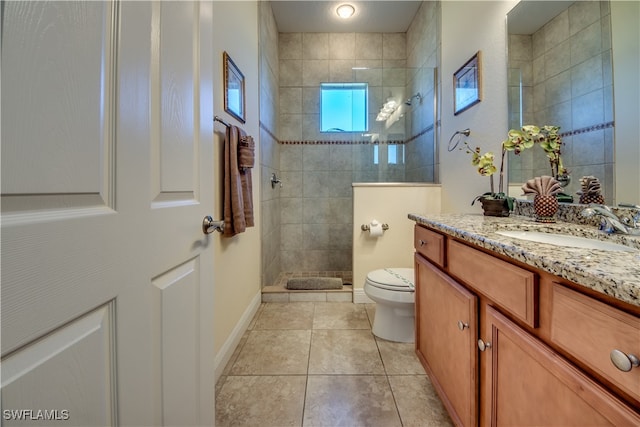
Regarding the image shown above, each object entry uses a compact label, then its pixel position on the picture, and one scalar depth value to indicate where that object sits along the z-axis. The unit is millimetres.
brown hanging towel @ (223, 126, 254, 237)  1519
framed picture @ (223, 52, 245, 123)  1541
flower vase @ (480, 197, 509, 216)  1416
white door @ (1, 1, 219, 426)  337
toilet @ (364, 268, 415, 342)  1669
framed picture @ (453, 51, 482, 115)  1810
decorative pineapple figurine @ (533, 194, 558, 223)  1128
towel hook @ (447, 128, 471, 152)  1946
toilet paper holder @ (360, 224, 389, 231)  2357
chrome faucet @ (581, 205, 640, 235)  801
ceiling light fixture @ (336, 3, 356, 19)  2693
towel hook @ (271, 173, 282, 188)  2719
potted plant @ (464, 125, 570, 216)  1224
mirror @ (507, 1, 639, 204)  1022
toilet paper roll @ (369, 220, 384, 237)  2318
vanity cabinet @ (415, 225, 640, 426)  457
